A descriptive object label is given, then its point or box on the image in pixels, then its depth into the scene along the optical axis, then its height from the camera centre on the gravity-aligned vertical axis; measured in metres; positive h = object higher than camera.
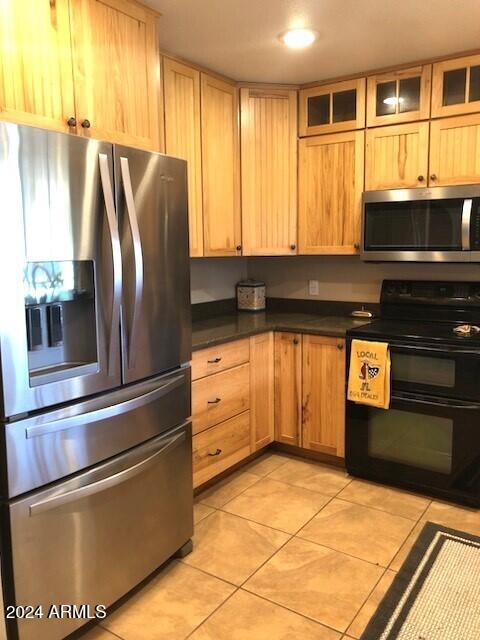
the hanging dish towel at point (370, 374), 2.64 -0.61
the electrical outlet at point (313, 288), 3.52 -0.20
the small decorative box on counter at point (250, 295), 3.58 -0.25
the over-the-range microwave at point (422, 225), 2.61 +0.18
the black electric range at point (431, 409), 2.47 -0.77
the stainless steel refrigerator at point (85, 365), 1.43 -0.34
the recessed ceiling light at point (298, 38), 2.34 +1.05
